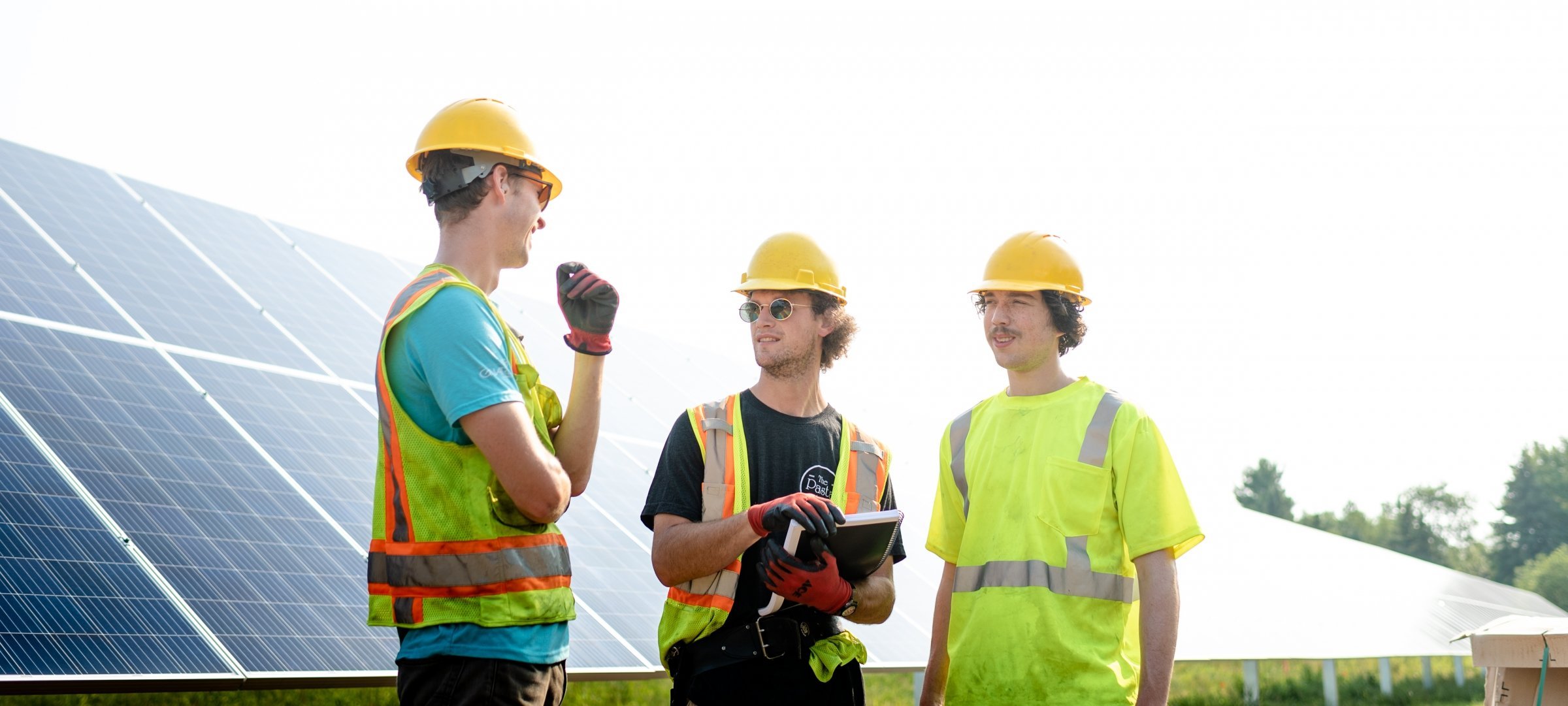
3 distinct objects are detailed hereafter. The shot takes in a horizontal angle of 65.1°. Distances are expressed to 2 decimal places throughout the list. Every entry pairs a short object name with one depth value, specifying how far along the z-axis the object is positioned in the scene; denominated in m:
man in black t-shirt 3.68
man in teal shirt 2.80
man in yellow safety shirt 3.90
